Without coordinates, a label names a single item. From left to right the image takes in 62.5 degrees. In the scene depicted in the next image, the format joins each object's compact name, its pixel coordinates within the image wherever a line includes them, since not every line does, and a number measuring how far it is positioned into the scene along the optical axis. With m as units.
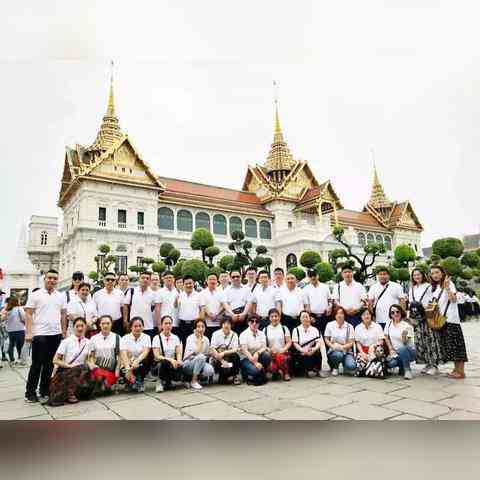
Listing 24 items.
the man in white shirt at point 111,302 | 5.44
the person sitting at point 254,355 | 4.94
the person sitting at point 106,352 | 4.63
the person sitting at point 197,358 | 4.87
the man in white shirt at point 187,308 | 5.58
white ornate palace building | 26.22
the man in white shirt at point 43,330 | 4.39
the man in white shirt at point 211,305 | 5.68
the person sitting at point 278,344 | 5.19
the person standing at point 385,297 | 5.55
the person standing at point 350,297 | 5.82
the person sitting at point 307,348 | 5.31
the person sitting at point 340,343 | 5.34
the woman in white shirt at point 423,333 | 5.03
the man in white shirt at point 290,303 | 5.80
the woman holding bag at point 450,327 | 4.83
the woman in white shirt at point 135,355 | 4.63
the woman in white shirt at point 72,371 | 4.23
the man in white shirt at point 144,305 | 5.45
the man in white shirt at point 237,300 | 5.85
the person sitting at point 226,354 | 4.98
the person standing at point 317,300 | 5.93
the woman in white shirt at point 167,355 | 4.72
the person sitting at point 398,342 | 5.10
